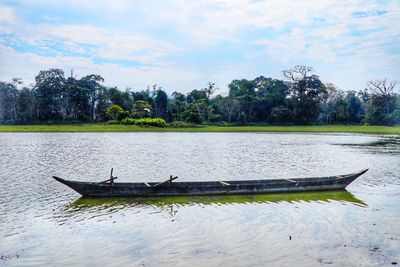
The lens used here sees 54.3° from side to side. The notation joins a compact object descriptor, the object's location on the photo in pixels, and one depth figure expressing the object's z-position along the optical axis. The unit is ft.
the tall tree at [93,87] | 298.37
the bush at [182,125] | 259.08
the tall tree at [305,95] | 315.99
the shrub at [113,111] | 274.07
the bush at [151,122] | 243.40
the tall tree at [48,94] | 282.36
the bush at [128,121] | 245.86
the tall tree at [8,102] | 284.82
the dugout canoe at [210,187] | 53.93
